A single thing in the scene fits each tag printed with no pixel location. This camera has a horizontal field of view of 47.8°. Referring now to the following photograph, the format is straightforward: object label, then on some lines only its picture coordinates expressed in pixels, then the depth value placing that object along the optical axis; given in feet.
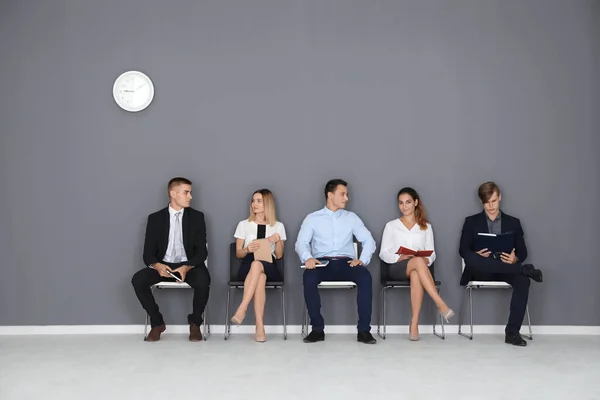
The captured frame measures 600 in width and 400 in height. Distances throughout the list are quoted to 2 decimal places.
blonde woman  16.88
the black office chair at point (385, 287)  17.26
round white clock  18.70
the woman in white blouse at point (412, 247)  16.93
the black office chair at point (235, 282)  17.25
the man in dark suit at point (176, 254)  16.94
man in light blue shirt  16.63
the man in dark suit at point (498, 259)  16.60
